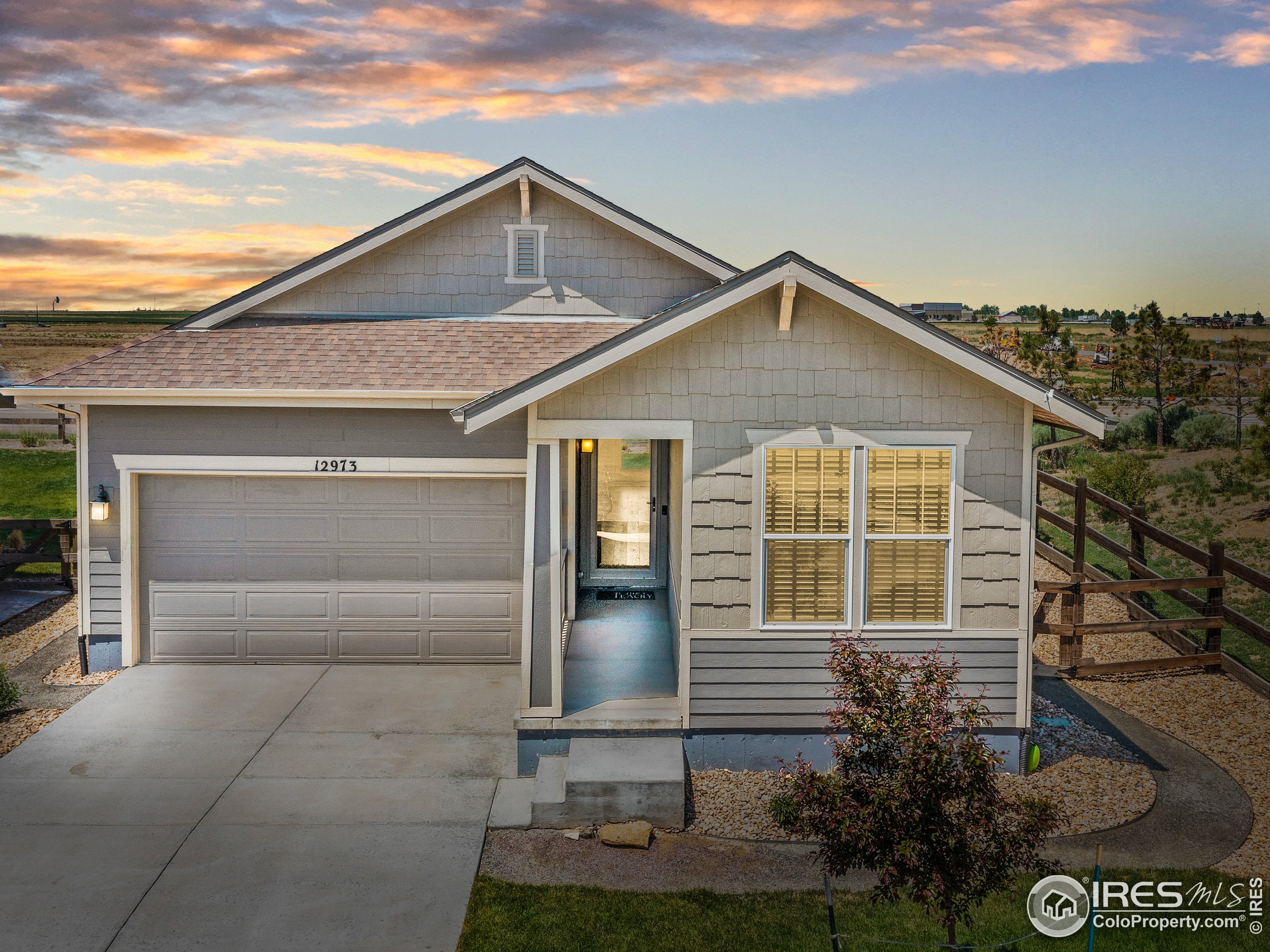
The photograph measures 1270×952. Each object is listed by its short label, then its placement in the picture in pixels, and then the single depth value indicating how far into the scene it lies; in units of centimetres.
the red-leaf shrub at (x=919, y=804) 465
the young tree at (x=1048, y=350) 3023
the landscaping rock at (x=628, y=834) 688
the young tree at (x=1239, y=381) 2892
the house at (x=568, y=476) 786
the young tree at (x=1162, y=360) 2945
